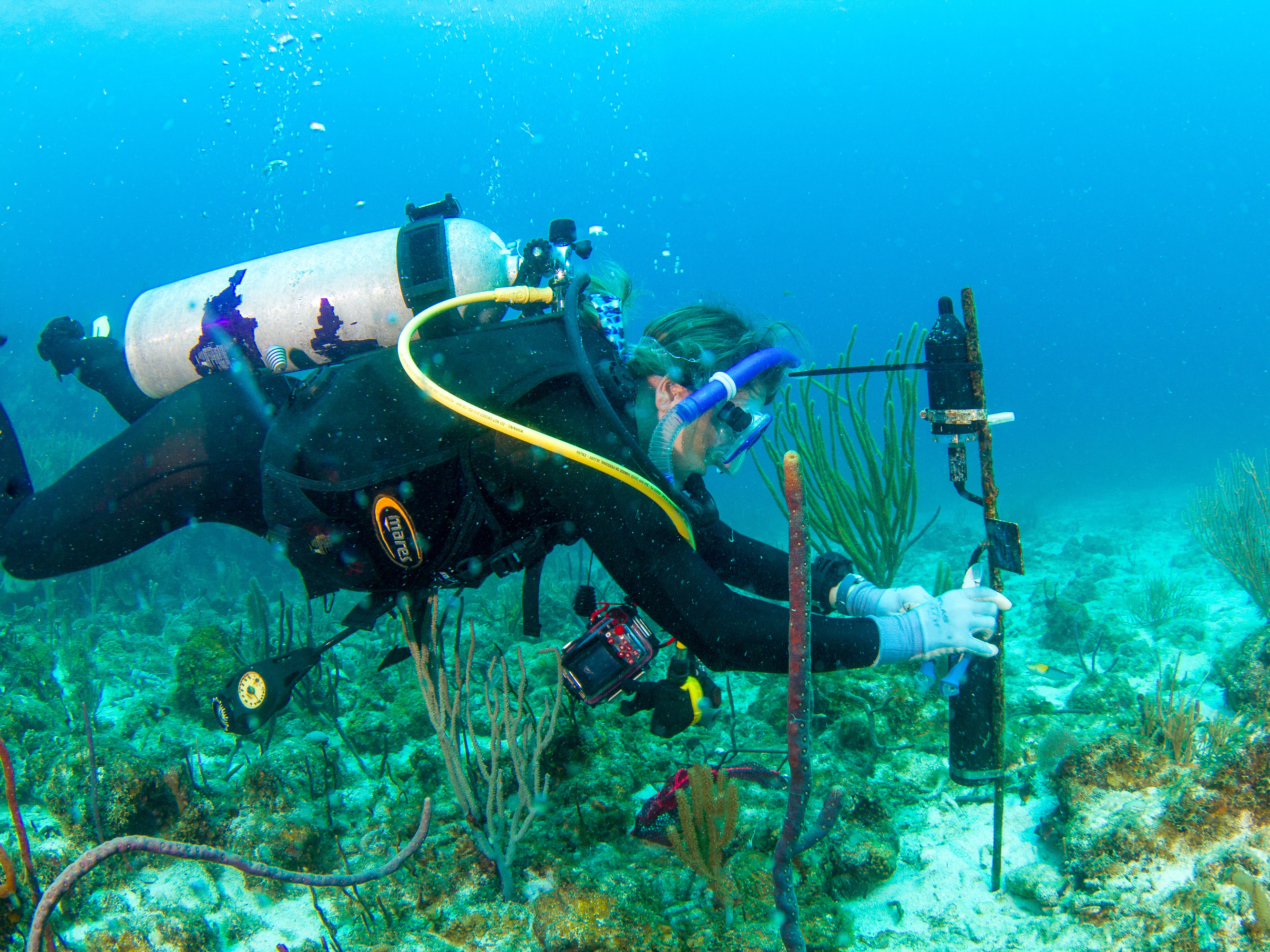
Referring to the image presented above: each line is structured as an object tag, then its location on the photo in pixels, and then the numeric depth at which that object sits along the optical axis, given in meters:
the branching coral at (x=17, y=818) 1.34
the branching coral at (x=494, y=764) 2.19
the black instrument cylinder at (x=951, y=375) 2.03
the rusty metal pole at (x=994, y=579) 2.01
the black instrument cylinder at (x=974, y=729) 2.08
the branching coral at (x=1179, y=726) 2.57
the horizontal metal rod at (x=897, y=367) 2.03
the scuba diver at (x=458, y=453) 1.84
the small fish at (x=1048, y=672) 4.41
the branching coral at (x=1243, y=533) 4.76
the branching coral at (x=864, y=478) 4.54
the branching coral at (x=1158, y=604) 5.67
